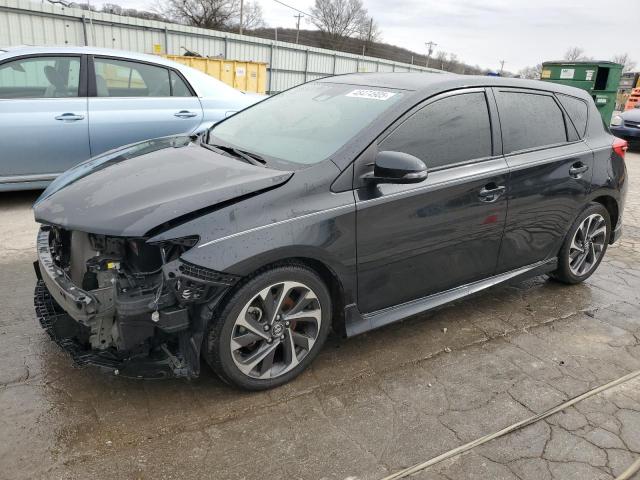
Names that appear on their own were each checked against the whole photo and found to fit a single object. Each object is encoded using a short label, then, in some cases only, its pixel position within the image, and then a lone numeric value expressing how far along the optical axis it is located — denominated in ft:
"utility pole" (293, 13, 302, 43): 187.32
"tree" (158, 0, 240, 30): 187.52
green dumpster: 49.39
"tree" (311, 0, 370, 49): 233.55
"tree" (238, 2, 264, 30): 199.31
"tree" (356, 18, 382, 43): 228.02
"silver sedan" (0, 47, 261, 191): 17.11
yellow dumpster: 57.06
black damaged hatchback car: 7.88
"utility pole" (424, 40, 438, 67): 200.56
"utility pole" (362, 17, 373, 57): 226.36
